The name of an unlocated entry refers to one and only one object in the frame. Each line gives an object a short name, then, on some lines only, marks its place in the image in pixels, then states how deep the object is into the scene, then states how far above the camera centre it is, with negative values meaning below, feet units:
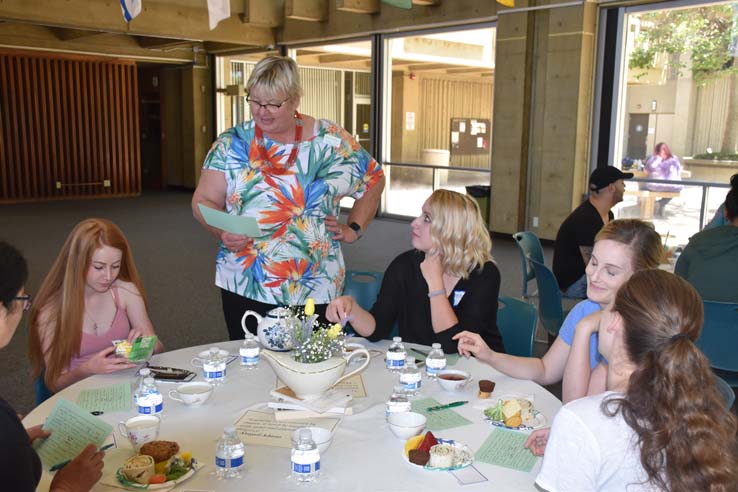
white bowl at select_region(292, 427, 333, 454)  5.41 -2.47
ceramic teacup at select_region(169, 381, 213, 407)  6.45 -2.54
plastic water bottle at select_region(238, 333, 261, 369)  7.71 -2.57
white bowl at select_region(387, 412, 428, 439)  5.77 -2.49
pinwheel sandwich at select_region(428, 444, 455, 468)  5.31 -2.54
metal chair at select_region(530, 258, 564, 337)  12.78 -3.16
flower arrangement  6.35 -1.99
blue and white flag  23.40 +4.14
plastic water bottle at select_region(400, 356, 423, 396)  6.97 -2.55
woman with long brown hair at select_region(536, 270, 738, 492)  4.16 -1.80
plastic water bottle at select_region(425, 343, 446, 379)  7.49 -2.56
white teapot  7.66 -2.29
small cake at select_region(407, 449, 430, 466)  5.33 -2.55
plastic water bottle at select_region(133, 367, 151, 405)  6.60 -2.61
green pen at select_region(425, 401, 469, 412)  6.53 -2.65
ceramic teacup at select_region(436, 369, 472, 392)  6.97 -2.56
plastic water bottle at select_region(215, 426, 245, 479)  5.16 -2.50
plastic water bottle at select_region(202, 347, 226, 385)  7.22 -2.57
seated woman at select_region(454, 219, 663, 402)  7.33 -1.55
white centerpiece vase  6.22 -2.23
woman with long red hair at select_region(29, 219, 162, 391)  7.83 -2.26
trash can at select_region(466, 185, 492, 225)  32.35 -3.01
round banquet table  5.08 -2.64
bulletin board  34.73 -0.18
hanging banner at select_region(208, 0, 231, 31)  20.16 +3.55
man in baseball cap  15.12 -2.18
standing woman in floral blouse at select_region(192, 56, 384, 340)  9.07 -0.94
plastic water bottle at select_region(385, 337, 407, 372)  7.67 -2.57
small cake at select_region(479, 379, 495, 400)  6.84 -2.58
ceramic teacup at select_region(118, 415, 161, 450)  5.48 -2.47
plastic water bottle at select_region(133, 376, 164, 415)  6.21 -2.50
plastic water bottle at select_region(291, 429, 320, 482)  5.01 -2.44
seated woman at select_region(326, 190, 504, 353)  8.95 -2.04
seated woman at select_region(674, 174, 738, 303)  10.93 -2.08
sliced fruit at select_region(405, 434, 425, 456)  5.55 -2.55
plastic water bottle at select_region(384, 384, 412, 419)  6.20 -2.50
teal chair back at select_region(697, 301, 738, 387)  9.74 -2.89
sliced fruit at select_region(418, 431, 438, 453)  5.45 -2.50
